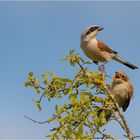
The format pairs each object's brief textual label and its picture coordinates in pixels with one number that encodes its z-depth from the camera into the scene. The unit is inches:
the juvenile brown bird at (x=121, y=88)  425.4
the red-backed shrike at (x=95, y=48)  533.3
